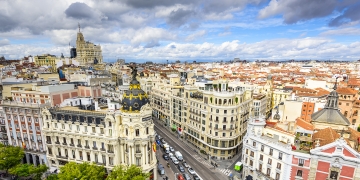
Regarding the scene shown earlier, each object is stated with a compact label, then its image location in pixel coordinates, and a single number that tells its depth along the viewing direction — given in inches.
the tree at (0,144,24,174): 2468.0
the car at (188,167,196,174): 2886.3
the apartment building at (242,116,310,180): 2169.0
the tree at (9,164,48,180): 2306.8
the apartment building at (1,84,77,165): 2829.7
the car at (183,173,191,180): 2753.2
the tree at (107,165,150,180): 1956.2
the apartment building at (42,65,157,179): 2379.4
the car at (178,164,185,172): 2963.8
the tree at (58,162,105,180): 2009.1
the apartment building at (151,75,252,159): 3235.7
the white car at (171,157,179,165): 3129.9
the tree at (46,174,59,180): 2225.1
